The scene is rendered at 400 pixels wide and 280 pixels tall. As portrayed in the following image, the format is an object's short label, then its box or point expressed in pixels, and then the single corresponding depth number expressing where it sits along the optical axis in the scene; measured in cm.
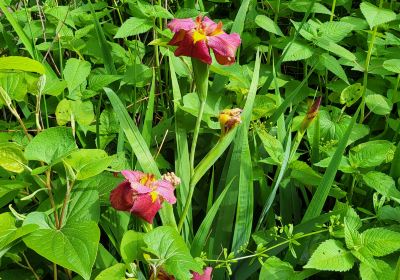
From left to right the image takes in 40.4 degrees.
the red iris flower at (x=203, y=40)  90
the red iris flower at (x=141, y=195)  86
